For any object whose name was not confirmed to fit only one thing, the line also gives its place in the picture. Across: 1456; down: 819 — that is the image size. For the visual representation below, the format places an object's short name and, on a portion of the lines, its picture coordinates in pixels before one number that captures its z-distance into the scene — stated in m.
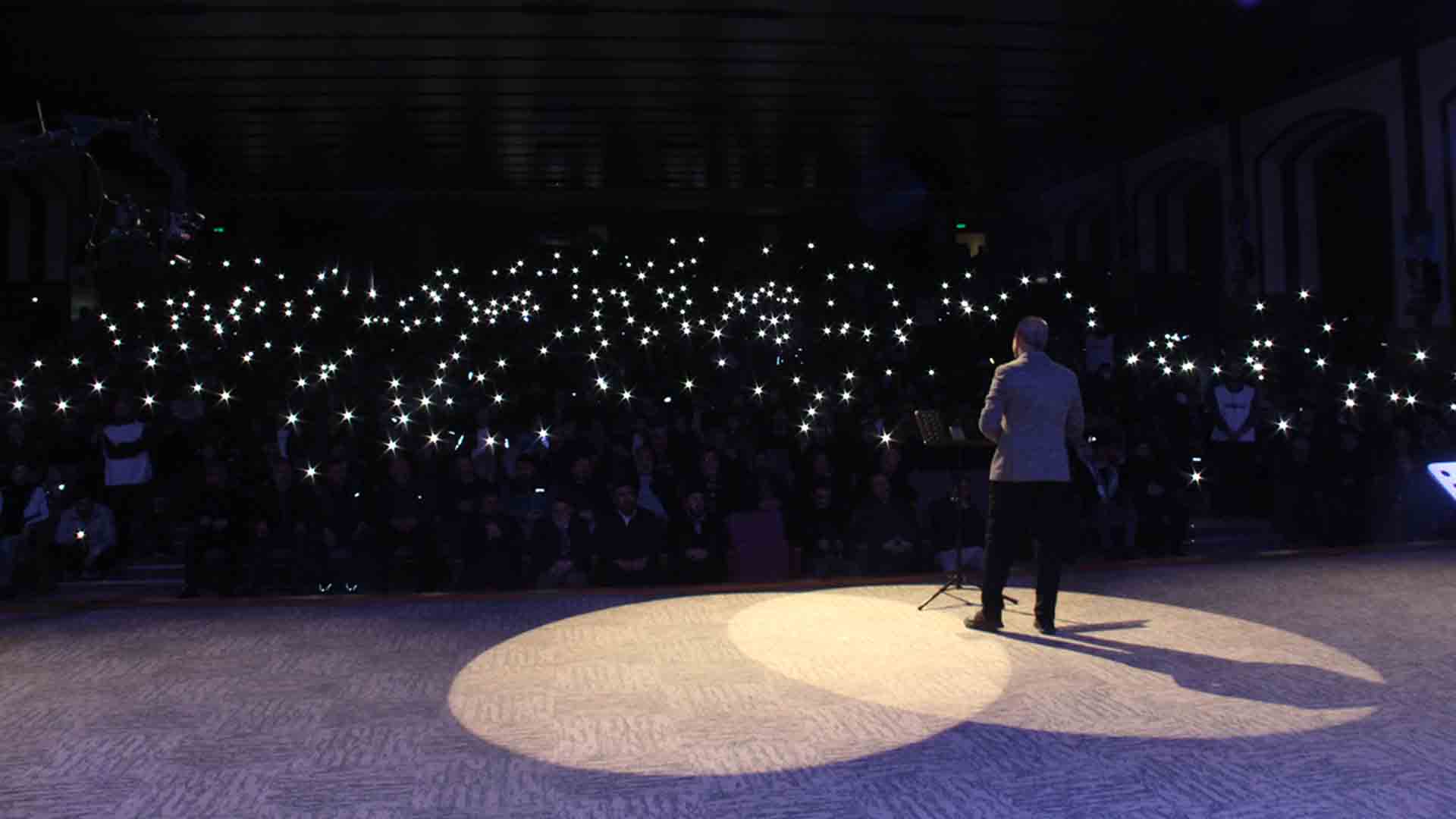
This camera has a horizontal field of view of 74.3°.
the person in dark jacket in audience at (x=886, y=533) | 6.56
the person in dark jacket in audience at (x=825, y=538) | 6.63
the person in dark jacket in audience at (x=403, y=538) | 6.45
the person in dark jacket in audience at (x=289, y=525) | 6.47
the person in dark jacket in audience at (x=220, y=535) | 6.31
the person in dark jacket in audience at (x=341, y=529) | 6.44
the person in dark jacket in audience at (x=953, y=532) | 6.64
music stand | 4.38
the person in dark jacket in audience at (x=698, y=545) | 6.44
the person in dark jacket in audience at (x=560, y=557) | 6.34
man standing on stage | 4.04
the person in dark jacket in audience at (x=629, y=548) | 6.29
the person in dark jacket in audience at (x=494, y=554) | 6.34
